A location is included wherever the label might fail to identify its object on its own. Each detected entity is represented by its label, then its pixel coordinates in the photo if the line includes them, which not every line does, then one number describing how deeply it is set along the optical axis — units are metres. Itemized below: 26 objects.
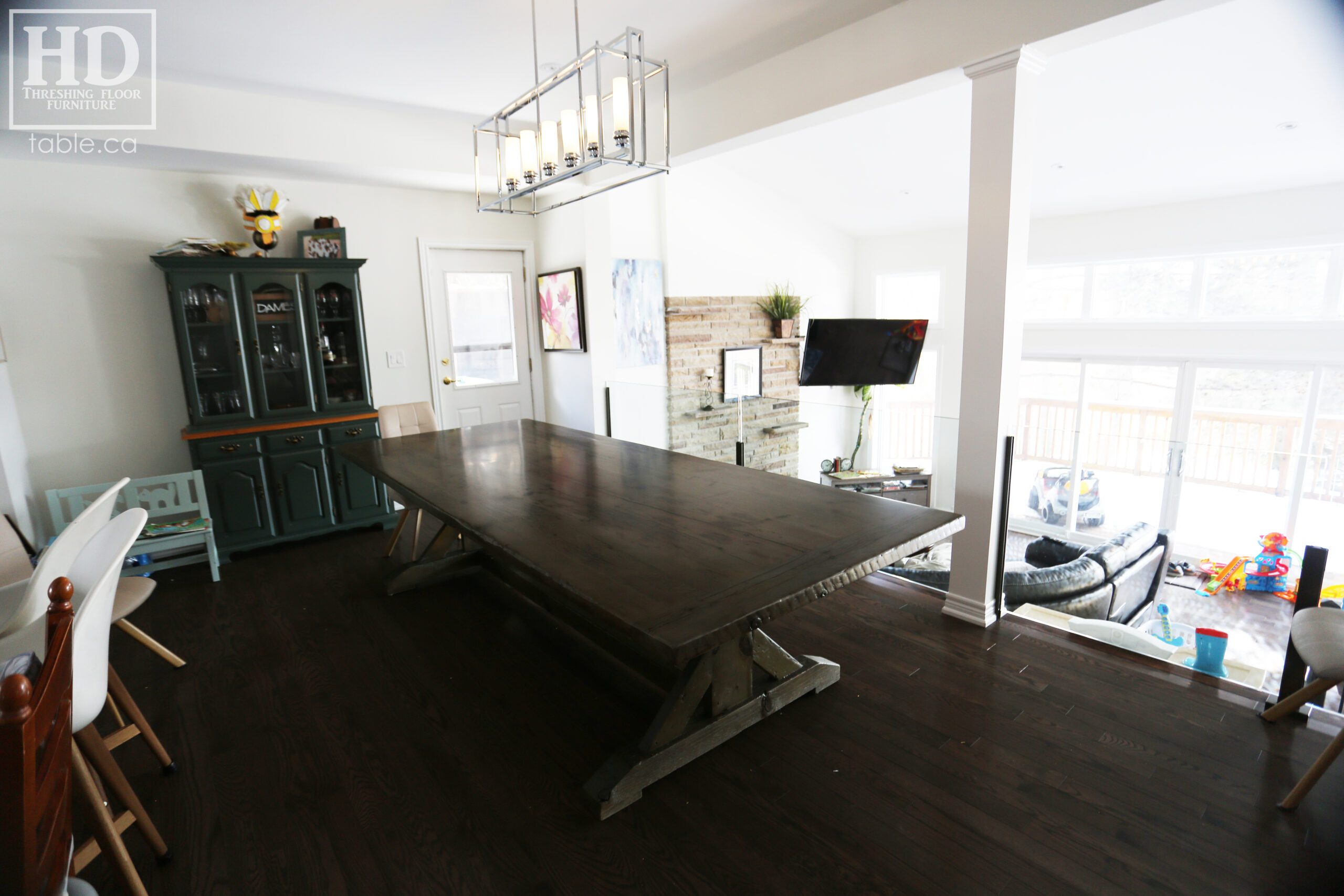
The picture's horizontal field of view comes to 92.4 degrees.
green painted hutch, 3.70
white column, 2.48
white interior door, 4.87
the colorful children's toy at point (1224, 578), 5.09
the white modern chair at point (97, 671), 1.38
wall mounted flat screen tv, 5.72
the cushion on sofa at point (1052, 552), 3.88
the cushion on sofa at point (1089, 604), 3.21
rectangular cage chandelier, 2.08
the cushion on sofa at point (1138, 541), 3.52
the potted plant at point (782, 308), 6.21
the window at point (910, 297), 6.85
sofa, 3.18
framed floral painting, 4.83
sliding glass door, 3.46
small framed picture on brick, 5.93
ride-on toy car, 3.84
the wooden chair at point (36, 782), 0.80
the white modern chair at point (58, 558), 1.63
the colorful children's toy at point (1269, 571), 5.10
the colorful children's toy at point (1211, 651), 2.35
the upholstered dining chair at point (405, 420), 4.01
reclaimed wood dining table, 1.51
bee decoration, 3.84
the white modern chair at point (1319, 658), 1.65
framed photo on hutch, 4.05
